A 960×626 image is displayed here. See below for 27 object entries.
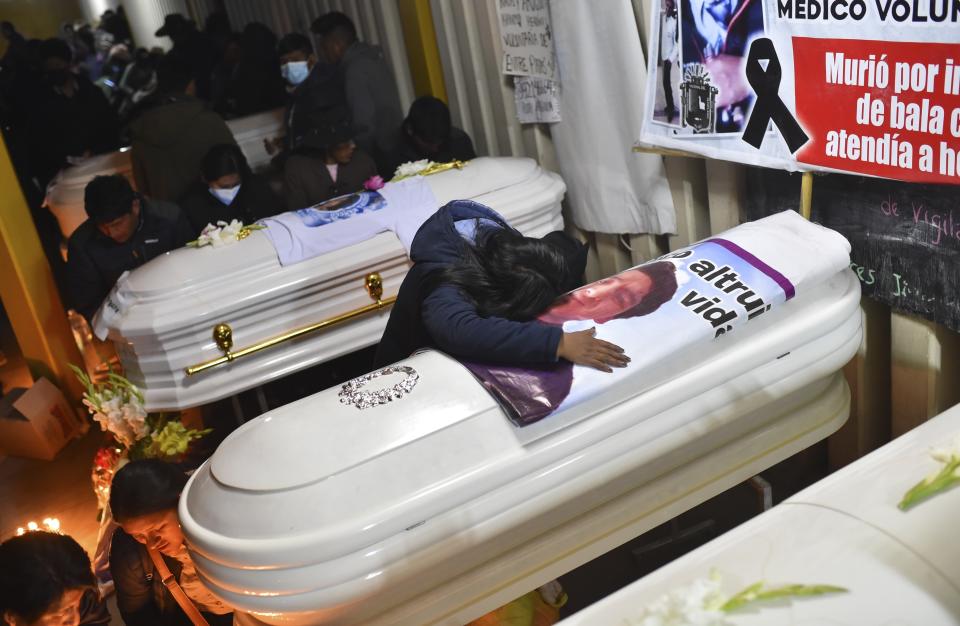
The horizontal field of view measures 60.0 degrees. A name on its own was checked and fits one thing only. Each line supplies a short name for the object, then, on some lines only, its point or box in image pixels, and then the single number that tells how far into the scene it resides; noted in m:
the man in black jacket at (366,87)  4.50
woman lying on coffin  1.88
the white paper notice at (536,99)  3.54
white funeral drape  3.01
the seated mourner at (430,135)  3.76
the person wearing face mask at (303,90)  4.27
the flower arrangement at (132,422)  2.78
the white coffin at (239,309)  2.84
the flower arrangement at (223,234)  3.06
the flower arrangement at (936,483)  1.31
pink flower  3.32
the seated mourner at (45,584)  1.71
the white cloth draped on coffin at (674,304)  1.84
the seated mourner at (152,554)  1.97
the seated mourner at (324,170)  3.65
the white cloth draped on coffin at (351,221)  3.01
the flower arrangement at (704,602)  1.15
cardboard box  3.90
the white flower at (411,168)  3.43
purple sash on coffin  1.80
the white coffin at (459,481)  1.69
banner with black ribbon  1.81
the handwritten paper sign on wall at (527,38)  3.43
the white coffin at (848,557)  1.14
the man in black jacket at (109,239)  3.26
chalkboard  1.97
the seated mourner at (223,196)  3.56
